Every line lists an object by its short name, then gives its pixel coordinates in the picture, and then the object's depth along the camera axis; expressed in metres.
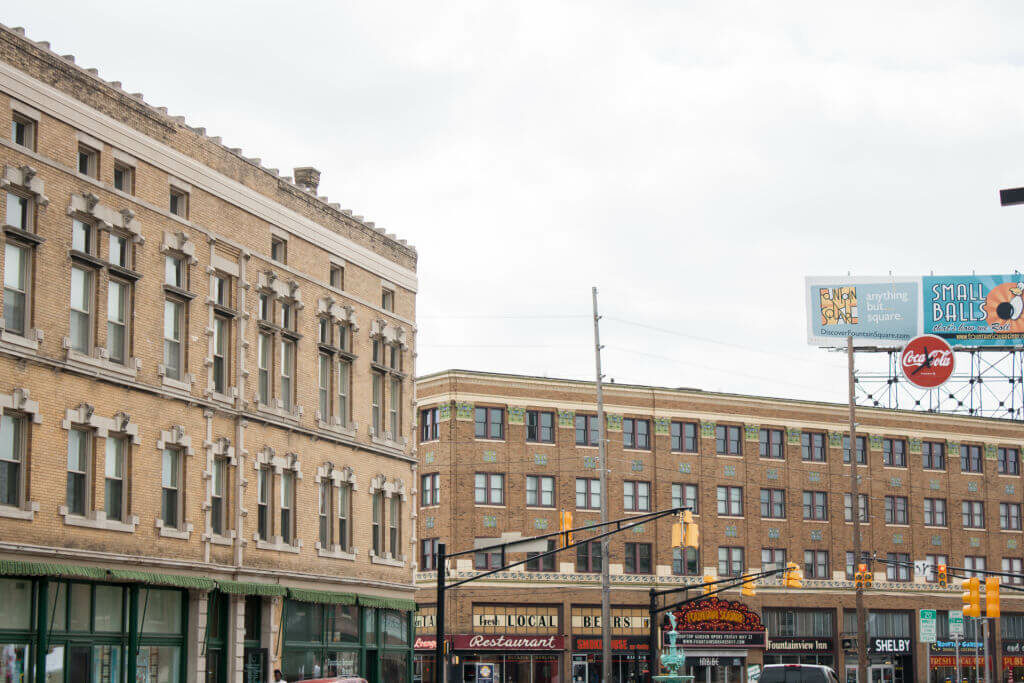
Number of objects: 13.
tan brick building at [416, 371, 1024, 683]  75.62
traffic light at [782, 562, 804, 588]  57.59
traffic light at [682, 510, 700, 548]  43.66
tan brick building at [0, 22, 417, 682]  31.31
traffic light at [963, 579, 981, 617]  51.31
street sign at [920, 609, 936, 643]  65.56
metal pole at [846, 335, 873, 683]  55.94
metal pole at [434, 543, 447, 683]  38.81
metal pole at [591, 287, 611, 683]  56.72
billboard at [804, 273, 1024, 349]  88.88
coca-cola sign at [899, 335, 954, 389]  86.88
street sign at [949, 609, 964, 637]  66.51
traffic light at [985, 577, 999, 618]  50.66
